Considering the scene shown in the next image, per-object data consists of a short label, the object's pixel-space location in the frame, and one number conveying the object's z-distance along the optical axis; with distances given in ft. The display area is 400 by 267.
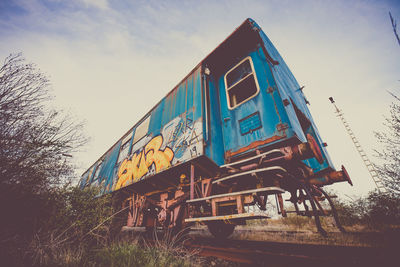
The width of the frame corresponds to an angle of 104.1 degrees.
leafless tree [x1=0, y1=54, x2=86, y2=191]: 11.82
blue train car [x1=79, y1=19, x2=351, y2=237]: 9.83
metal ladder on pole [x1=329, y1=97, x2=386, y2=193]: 45.51
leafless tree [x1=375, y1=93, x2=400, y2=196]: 26.63
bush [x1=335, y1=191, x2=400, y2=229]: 25.86
